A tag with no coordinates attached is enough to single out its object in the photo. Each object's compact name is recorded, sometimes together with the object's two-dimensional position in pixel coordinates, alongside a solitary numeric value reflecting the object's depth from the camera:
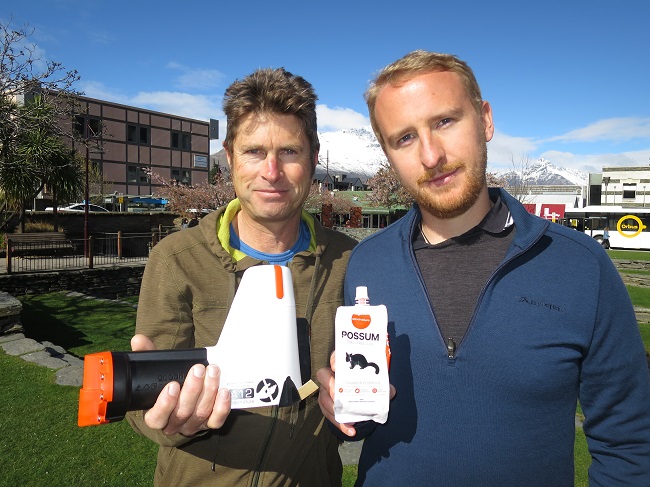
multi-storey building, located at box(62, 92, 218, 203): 42.78
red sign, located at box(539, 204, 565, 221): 37.47
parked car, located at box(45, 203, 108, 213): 32.97
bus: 35.03
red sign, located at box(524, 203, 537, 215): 36.16
